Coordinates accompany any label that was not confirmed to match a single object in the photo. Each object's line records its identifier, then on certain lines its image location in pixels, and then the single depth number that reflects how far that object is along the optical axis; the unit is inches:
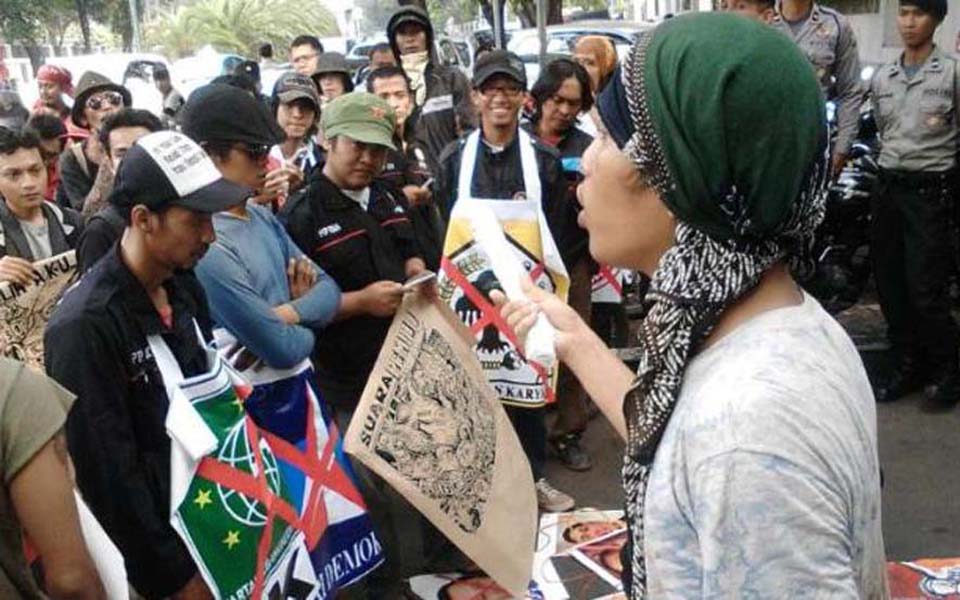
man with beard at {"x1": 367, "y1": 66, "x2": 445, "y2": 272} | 153.6
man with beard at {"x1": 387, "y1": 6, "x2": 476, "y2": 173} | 197.5
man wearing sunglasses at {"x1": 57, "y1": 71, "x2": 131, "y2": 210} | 189.5
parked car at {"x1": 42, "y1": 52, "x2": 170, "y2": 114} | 657.6
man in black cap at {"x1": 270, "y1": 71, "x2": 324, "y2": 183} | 186.2
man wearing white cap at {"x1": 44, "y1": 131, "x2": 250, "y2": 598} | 80.4
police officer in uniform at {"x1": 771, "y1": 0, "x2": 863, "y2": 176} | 187.2
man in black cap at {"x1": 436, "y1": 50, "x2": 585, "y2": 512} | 148.4
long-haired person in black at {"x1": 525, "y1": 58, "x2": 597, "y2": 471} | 163.5
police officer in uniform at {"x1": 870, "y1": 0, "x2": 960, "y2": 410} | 175.3
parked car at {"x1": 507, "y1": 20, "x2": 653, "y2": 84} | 483.0
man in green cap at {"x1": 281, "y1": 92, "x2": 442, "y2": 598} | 125.8
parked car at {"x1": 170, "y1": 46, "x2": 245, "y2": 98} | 686.8
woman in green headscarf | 37.1
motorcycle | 229.9
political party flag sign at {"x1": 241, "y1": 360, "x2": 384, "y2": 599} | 108.0
